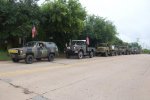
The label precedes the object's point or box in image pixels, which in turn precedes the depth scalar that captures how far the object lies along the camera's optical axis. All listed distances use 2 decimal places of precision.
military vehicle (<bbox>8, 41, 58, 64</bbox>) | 9.46
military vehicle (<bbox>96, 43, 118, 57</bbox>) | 17.48
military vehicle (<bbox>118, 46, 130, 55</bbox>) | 22.38
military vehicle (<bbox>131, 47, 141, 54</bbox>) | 28.71
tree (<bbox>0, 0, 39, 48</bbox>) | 11.71
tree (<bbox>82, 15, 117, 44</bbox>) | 18.81
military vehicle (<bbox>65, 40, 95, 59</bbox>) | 13.52
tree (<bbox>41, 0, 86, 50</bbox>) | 13.15
